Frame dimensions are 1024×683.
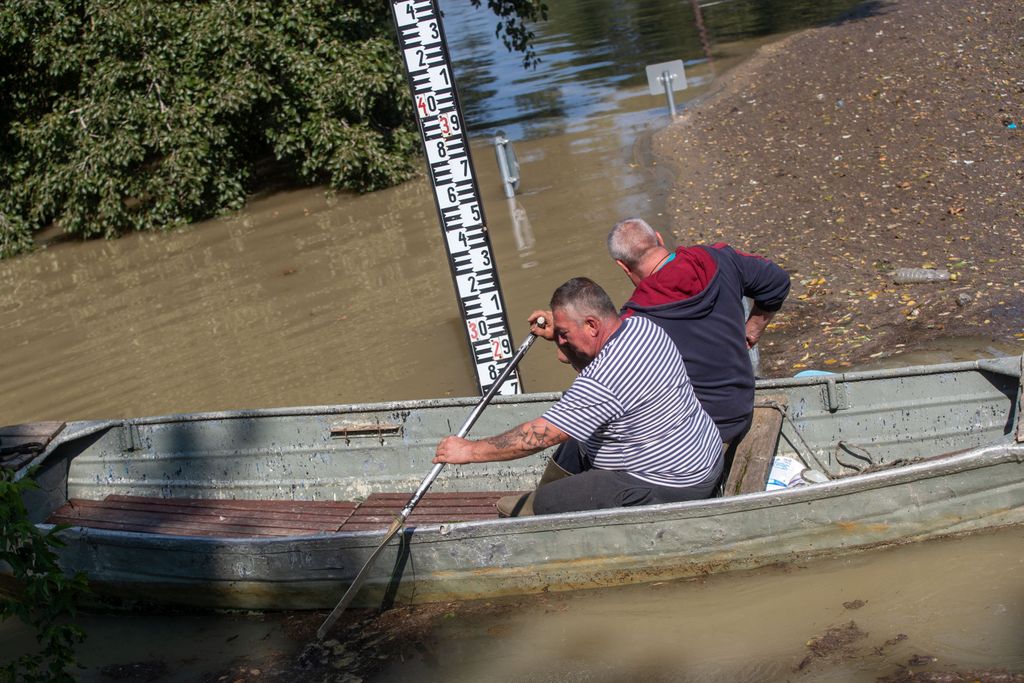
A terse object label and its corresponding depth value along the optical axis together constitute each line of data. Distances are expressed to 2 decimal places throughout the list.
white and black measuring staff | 8.17
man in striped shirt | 5.12
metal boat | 5.61
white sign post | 16.17
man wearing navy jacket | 5.64
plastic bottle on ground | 9.16
